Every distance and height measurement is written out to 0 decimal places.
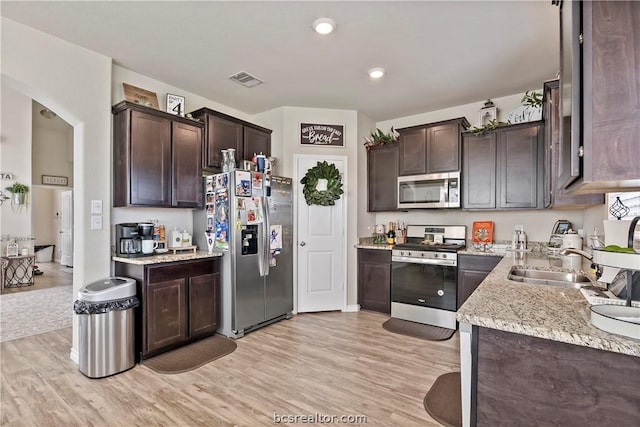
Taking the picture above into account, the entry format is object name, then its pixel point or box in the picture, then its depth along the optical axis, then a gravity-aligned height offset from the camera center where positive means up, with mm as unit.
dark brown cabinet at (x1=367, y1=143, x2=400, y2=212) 4430 +522
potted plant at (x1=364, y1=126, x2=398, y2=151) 4441 +1077
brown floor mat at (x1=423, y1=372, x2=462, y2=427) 2004 -1314
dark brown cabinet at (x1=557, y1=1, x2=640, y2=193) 969 +385
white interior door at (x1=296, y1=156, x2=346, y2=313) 4242 -506
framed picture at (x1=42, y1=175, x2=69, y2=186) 6938 +776
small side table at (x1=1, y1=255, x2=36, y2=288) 5723 -1047
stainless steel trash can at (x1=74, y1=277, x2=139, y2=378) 2521 -948
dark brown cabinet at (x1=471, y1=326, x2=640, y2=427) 986 -585
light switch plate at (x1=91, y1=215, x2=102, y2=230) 2865 -73
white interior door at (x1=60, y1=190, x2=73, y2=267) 7848 -384
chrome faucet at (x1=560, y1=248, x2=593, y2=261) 1695 -209
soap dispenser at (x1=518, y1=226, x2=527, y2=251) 3713 -330
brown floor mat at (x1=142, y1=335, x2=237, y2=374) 2684 -1314
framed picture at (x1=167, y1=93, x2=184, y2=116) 3506 +1236
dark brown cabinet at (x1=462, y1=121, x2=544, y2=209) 3518 +529
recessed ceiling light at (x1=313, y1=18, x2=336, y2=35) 2388 +1461
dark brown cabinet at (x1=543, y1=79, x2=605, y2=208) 2270 +475
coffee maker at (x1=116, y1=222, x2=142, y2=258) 2975 -257
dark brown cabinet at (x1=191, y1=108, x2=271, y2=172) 3611 +946
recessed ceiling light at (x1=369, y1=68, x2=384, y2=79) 3201 +1465
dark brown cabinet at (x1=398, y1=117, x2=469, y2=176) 3887 +851
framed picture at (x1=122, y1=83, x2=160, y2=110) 3148 +1219
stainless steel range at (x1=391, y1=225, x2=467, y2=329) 3680 -792
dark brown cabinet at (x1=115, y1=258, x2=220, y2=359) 2805 -856
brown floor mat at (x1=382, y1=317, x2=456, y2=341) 3410 -1334
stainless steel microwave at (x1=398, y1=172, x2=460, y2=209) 3896 +292
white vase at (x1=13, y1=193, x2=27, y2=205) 6151 +319
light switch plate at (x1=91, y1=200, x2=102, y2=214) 2865 +70
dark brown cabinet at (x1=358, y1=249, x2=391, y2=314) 4168 -901
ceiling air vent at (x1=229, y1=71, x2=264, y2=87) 3346 +1478
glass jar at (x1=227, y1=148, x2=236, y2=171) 3596 +640
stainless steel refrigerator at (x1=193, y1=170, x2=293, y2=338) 3389 -306
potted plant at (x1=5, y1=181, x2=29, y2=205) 6102 +452
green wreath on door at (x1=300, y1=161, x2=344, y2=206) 4191 +385
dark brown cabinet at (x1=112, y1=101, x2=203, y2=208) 2957 +566
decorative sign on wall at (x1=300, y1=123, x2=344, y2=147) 4352 +1105
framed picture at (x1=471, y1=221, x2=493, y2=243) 3973 -239
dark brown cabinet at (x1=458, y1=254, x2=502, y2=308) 3500 -651
